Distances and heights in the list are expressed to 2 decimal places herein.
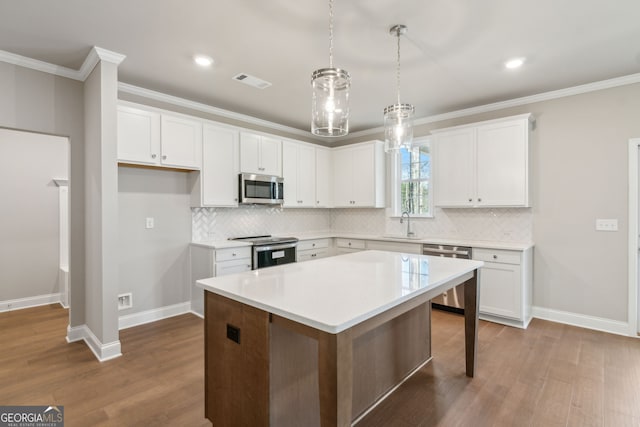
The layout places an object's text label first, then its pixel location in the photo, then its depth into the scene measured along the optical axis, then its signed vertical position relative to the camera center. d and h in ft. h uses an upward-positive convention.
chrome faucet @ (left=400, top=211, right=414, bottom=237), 16.19 -0.57
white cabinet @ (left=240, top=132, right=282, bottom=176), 14.23 +2.74
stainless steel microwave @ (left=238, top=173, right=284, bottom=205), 13.94 +1.10
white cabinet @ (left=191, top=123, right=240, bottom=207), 12.90 +1.83
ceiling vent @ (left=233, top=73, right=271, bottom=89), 10.87 +4.68
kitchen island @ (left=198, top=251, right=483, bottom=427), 4.25 -2.00
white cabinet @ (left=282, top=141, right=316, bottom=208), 16.07 +2.04
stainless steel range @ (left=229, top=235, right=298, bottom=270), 13.37 -1.64
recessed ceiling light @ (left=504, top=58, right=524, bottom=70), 9.72 +4.61
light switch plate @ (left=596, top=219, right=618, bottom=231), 11.18 -0.49
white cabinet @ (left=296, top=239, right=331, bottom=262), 15.71 -1.87
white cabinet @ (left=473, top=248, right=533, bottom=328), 11.62 -2.80
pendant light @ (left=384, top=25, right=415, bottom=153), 8.05 +2.29
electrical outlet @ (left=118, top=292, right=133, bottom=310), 11.76 -3.24
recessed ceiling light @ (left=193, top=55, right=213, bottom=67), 9.52 +4.67
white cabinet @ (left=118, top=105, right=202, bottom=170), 10.83 +2.73
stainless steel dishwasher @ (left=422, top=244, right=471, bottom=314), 12.82 -3.13
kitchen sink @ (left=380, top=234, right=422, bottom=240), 15.43 -1.25
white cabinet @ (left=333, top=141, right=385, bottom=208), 16.75 +2.01
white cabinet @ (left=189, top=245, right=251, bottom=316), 12.22 -1.98
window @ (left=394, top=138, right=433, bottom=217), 15.98 +1.62
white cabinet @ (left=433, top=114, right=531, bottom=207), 12.23 +1.96
